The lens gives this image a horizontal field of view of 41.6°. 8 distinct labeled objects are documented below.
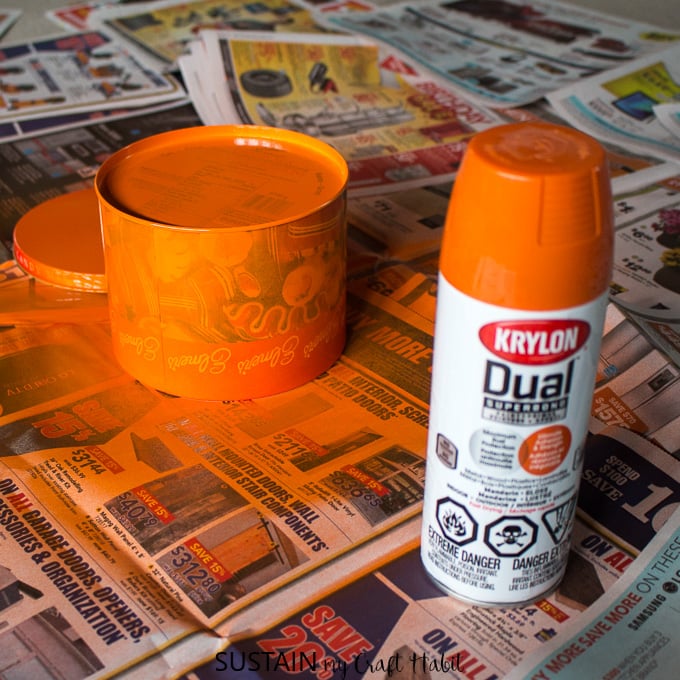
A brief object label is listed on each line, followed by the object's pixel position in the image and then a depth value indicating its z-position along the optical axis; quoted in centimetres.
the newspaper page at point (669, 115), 109
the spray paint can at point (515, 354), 40
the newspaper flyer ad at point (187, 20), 130
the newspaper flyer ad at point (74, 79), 114
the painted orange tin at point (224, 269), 62
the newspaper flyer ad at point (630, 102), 107
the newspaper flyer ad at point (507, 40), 120
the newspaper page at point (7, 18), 137
